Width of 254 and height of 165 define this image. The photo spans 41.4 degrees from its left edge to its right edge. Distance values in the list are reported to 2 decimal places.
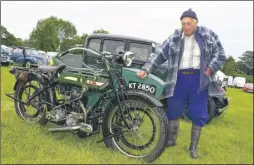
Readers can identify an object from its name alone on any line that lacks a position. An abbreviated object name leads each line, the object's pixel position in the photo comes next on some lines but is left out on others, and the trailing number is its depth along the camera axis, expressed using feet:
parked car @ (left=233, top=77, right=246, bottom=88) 171.83
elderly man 15.08
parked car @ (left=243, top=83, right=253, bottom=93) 134.68
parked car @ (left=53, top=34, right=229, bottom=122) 19.90
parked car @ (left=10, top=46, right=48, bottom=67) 70.79
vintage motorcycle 13.62
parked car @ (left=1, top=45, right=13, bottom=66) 75.42
